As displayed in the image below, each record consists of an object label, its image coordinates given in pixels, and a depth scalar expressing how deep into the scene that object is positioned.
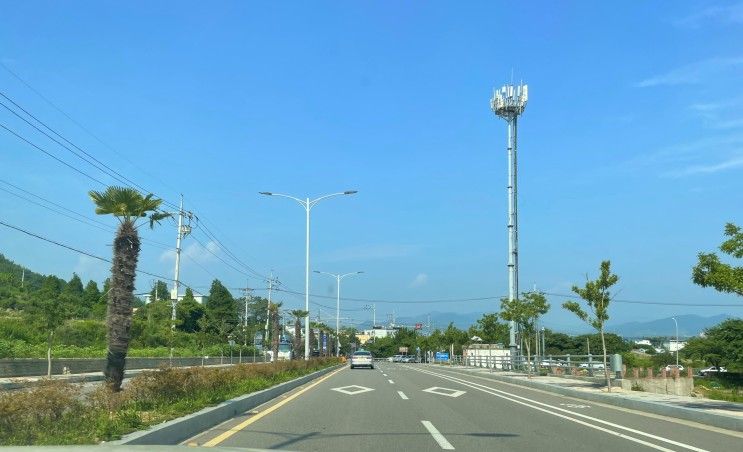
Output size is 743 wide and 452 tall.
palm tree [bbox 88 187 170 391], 15.00
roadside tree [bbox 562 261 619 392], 26.17
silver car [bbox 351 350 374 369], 56.44
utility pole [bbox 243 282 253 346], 92.25
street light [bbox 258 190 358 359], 43.16
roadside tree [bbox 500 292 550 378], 39.91
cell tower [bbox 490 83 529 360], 56.16
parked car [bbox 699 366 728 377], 78.53
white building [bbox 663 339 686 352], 138.40
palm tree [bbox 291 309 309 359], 56.84
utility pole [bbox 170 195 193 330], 64.44
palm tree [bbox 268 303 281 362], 45.82
